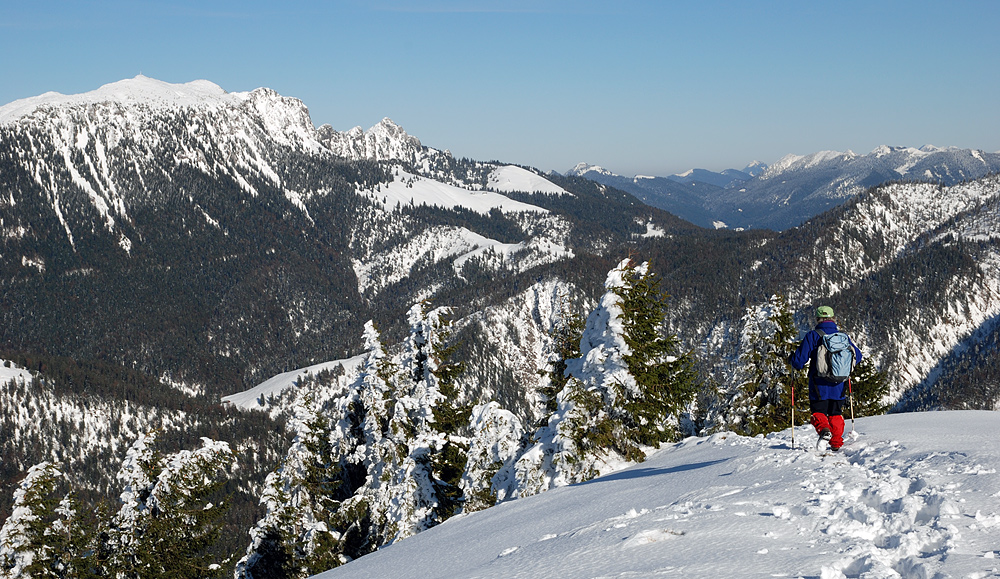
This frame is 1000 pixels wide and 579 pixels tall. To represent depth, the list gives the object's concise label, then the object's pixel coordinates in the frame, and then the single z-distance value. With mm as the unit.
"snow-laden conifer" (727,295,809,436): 33062
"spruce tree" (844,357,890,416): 34469
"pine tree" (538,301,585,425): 30344
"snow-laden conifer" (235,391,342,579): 29075
